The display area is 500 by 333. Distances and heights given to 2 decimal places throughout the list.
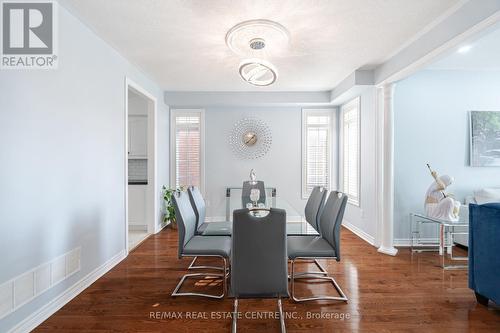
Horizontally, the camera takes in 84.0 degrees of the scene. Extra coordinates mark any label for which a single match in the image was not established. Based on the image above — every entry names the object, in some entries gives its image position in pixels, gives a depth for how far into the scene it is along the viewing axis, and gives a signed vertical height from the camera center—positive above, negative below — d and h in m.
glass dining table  2.37 -0.55
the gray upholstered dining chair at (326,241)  2.38 -0.72
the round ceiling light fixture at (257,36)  2.56 +1.25
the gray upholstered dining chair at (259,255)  1.75 -0.59
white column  3.77 -0.07
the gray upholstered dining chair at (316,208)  2.96 -0.49
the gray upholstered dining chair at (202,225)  2.69 -0.64
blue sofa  2.21 -0.73
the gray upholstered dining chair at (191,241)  2.45 -0.73
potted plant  5.00 -0.80
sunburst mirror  5.61 +0.54
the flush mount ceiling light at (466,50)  3.28 +1.40
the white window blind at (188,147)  5.63 +0.36
